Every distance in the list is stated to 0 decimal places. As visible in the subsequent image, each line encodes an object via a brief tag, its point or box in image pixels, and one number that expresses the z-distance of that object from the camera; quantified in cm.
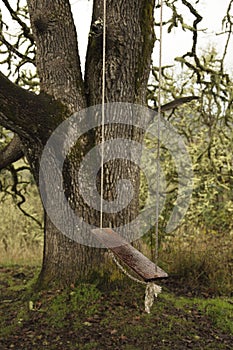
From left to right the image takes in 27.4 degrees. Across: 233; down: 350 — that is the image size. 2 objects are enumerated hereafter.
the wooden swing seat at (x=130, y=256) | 200
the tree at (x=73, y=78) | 364
